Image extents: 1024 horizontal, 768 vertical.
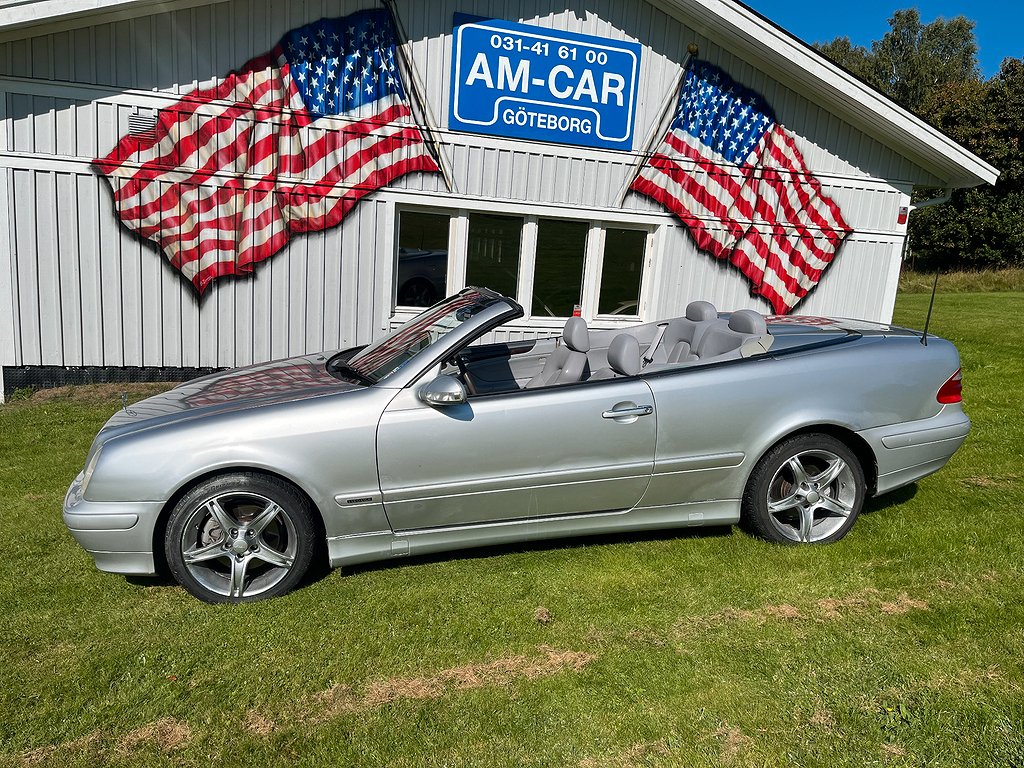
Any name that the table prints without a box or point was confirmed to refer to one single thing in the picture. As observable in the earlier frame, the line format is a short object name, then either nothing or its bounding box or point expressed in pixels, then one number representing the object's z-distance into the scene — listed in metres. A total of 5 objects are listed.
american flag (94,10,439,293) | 7.99
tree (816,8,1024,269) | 26.72
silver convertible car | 3.79
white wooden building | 7.64
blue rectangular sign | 8.66
